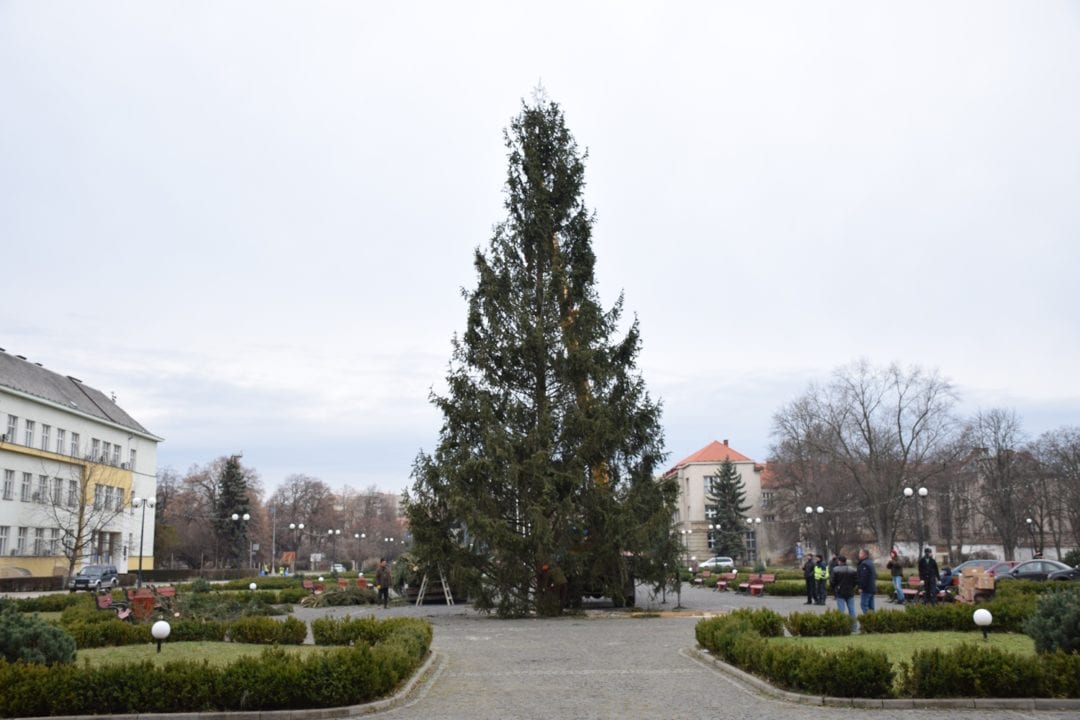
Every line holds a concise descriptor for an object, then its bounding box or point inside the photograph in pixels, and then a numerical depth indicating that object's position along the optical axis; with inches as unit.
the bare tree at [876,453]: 2385.6
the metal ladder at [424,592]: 1171.9
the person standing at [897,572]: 991.6
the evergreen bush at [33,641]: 420.5
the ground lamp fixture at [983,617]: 483.2
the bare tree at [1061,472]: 2486.5
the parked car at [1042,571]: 1328.7
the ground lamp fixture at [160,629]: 476.7
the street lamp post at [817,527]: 2593.0
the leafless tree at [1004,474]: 2561.5
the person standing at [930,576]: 901.2
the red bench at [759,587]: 1320.1
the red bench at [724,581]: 1562.5
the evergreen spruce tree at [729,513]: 3307.1
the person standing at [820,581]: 1096.2
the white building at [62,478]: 2001.7
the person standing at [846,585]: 729.0
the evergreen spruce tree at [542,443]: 908.6
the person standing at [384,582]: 1168.2
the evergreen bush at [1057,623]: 445.7
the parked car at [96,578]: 1720.4
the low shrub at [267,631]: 606.2
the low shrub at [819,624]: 605.9
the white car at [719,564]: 2425.6
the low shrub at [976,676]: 390.9
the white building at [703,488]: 3964.1
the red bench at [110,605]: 805.5
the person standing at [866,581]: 749.9
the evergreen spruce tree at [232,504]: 3065.9
